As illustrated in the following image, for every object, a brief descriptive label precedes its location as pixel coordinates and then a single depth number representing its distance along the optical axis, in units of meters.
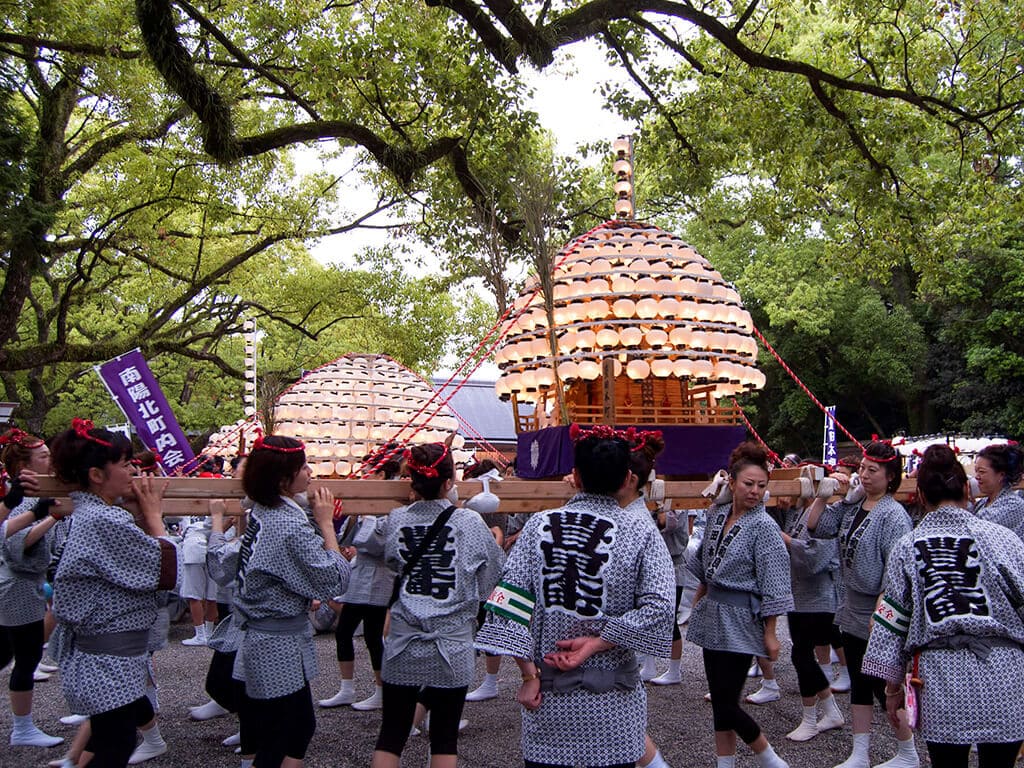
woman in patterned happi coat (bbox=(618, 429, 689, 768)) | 3.61
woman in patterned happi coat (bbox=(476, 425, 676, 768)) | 2.89
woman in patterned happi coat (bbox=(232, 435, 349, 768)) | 3.53
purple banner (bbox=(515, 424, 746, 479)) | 7.90
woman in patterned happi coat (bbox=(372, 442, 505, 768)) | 3.75
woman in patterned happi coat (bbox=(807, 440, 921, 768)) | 4.63
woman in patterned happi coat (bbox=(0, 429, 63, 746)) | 4.96
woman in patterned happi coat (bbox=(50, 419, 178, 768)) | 3.44
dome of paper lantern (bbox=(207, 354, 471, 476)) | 10.99
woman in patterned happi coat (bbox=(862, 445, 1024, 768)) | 3.15
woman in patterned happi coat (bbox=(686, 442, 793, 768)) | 4.12
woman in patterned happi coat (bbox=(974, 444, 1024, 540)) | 5.02
